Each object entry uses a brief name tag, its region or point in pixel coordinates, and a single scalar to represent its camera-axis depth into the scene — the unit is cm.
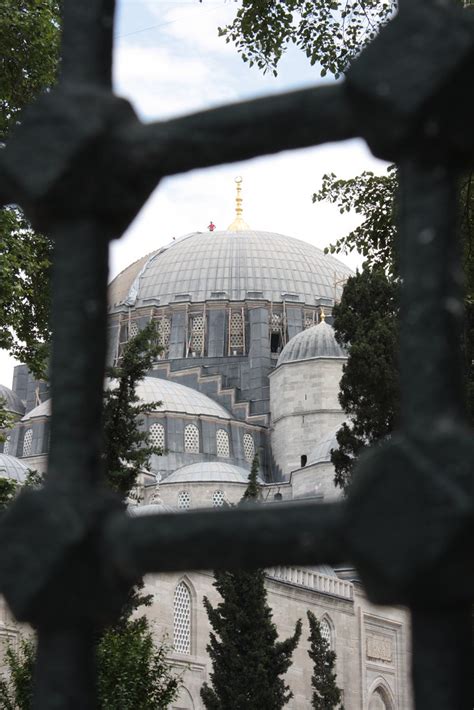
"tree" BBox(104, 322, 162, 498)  1842
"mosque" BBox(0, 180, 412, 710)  3938
